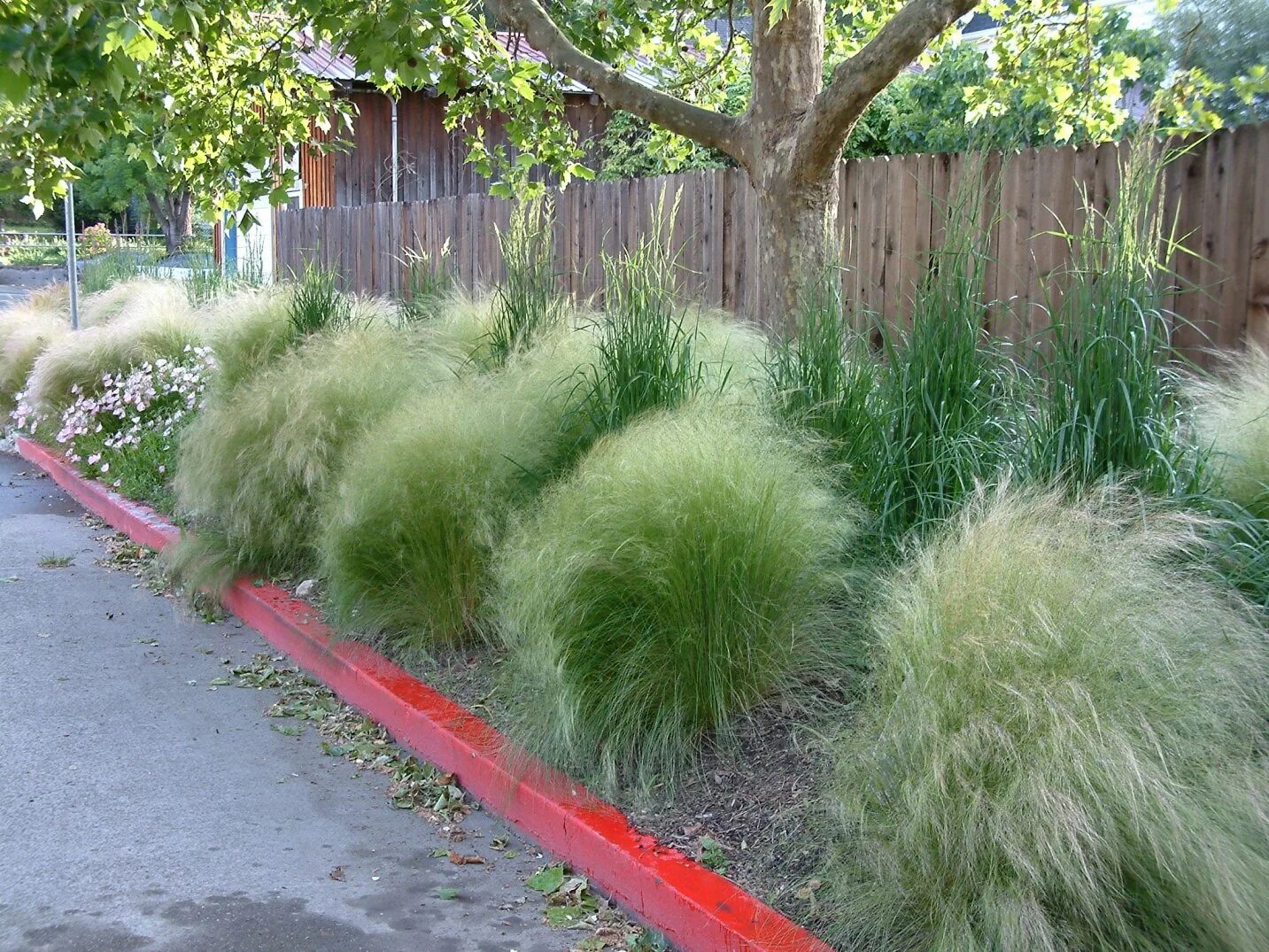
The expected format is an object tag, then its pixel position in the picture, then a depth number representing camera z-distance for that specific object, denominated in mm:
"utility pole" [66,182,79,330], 15453
